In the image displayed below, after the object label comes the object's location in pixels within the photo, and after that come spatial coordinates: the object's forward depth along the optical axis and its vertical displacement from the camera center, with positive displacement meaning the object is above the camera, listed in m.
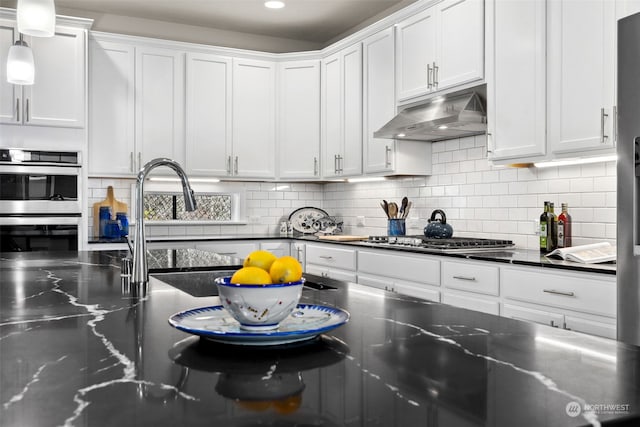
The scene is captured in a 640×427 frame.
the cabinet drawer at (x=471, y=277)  2.99 -0.35
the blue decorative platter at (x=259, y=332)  0.97 -0.21
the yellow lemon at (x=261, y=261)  1.07 -0.09
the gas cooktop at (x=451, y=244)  3.41 -0.20
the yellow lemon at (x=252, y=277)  1.00 -0.12
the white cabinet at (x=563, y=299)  2.44 -0.39
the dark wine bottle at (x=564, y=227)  3.23 -0.09
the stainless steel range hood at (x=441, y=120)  3.54 +0.57
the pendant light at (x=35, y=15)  2.21 +0.73
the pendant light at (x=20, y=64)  2.81 +0.69
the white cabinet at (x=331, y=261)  4.24 -0.40
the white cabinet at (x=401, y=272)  3.40 -0.39
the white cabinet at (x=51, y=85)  4.43 +0.95
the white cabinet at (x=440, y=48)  3.61 +1.08
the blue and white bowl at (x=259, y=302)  0.98 -0.15
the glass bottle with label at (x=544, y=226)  3.24 -0.08
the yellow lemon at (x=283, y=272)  1.03 -0.11
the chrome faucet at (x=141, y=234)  1.78 -0.08
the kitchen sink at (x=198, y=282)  1.90 -0.26
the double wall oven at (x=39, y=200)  4.36 +0.06
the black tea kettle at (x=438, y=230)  3.81 -0.13
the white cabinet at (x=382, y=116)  4.43 +0.74
